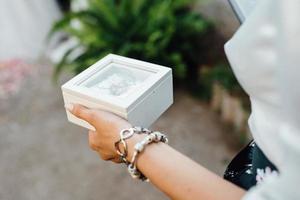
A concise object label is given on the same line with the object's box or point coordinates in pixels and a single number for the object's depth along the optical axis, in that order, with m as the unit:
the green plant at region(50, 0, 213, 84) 2.40
